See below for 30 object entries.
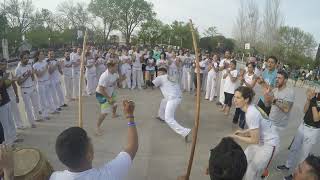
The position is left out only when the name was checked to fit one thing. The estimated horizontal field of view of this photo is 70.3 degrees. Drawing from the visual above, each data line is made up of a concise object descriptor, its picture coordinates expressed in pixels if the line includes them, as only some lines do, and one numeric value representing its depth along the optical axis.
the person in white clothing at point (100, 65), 10.63
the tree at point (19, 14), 28.72
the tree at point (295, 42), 27.14
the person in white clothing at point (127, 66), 10.70
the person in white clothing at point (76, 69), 8.78
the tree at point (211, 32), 34.64
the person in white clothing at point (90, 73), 9.68
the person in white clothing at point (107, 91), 5.72
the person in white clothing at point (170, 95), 5.57
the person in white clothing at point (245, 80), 6.66
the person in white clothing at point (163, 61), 9.97
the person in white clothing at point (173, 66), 10.53
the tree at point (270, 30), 27.65
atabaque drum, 2.46
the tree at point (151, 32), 30.13
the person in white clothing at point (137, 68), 10.86
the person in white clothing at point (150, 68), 10.83
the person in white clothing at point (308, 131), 3.95
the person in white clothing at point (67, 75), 8.46
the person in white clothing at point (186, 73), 10.81
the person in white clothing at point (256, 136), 3.22
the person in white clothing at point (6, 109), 4.82
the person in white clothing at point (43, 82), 6.54
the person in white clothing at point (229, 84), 7.44
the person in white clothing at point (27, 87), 5.77
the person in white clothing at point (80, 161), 1.76
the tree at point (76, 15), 39.68
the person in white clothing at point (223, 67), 8.40
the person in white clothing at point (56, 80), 7.21
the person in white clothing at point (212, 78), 9.22
